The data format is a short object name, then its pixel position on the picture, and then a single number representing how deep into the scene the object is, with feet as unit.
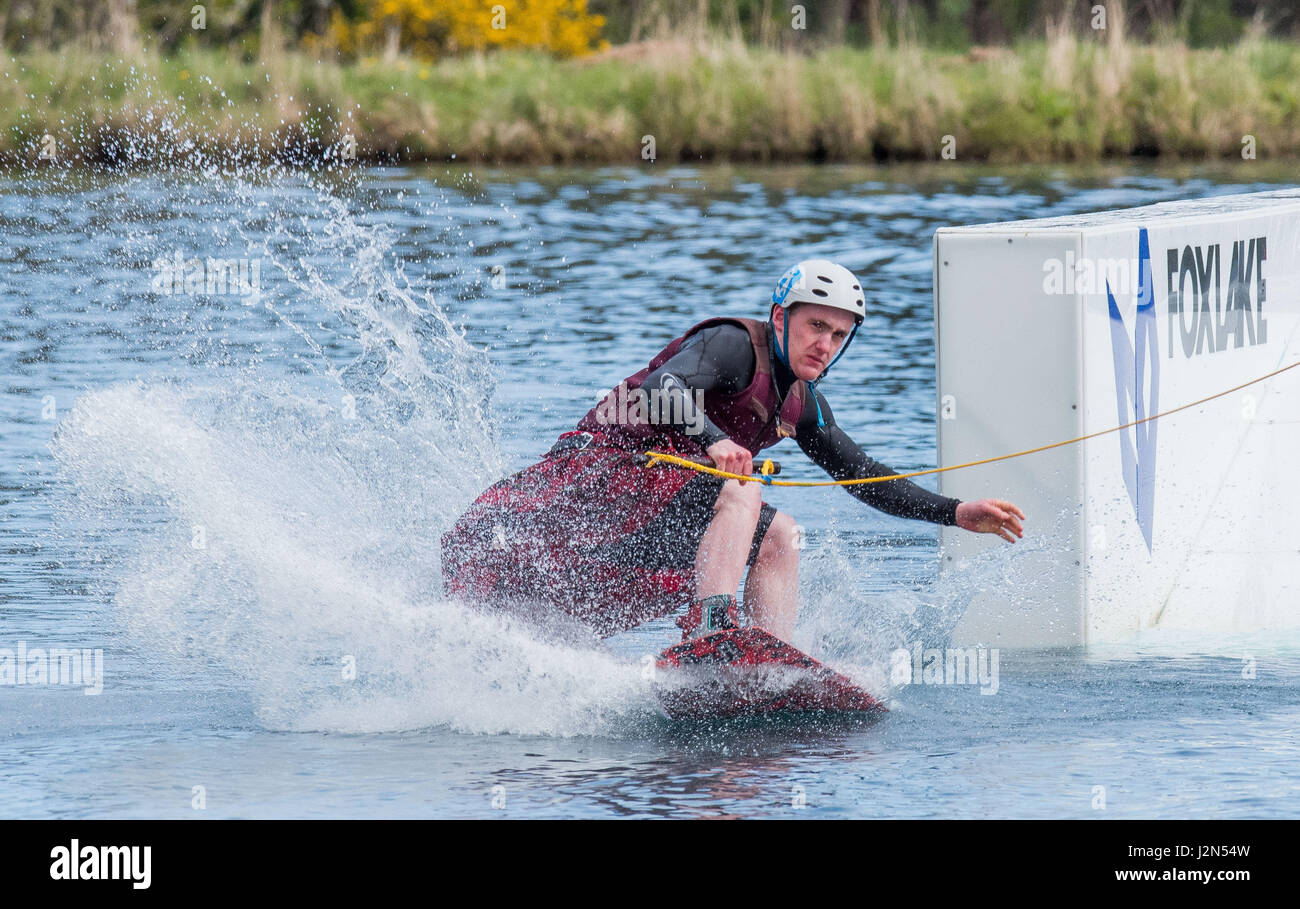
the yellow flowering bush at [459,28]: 110.63
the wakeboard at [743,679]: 22.59
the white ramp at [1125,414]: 25.49
